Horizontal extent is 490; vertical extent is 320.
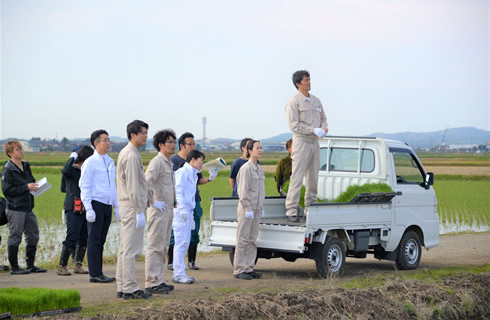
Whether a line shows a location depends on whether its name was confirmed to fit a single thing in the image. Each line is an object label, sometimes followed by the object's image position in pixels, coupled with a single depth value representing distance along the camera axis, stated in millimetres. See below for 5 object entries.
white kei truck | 17337
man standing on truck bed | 18381
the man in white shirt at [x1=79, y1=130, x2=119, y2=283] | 16379
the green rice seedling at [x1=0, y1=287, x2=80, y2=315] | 11751
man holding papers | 17709
